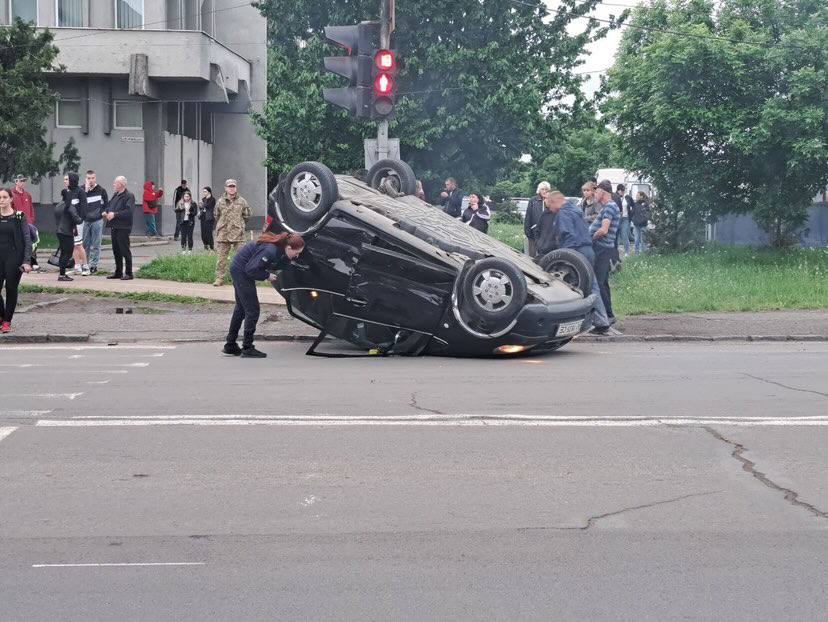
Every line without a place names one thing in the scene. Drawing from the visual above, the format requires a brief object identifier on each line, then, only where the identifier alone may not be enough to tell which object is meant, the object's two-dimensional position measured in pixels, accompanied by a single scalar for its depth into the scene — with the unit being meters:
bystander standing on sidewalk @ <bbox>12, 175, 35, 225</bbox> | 21.38
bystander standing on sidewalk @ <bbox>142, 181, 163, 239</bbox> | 36.50
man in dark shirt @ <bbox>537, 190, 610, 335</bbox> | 15.67
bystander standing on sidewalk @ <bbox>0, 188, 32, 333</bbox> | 15.77
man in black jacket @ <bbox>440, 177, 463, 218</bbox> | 24.29
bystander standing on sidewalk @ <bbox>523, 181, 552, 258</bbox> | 19.64
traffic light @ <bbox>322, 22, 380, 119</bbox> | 16.30
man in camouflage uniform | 20.77
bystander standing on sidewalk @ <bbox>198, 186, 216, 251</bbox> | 30.86
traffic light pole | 16.50
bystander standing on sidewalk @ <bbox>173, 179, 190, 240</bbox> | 33.60
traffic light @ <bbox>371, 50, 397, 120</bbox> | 16.27
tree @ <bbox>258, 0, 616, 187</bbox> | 30.05
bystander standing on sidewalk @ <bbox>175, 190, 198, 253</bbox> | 31.53
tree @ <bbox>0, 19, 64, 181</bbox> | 29.03
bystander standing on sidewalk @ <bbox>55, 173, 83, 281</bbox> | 21.39
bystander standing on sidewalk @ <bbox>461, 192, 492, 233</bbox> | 23.22
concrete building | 36.88
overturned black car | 12.97
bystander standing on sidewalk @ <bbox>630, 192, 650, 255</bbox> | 32.09
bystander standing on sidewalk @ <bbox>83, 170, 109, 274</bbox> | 21.81
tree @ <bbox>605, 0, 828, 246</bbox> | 24.64
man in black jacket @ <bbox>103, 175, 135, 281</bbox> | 21.45
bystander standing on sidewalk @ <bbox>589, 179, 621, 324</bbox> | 16.17
